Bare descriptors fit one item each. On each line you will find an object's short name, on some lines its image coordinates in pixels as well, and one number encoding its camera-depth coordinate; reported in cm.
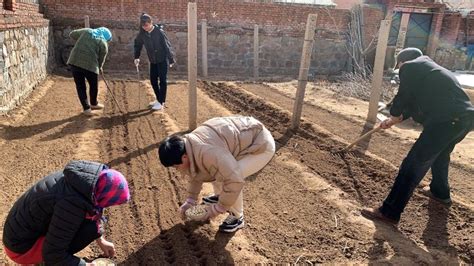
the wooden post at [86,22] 1190
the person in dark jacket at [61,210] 208
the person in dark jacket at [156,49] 702
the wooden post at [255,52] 1366
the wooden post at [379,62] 703
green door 1738
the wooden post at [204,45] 1301
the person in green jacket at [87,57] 655
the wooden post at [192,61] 571
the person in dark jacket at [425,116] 353
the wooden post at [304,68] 621
